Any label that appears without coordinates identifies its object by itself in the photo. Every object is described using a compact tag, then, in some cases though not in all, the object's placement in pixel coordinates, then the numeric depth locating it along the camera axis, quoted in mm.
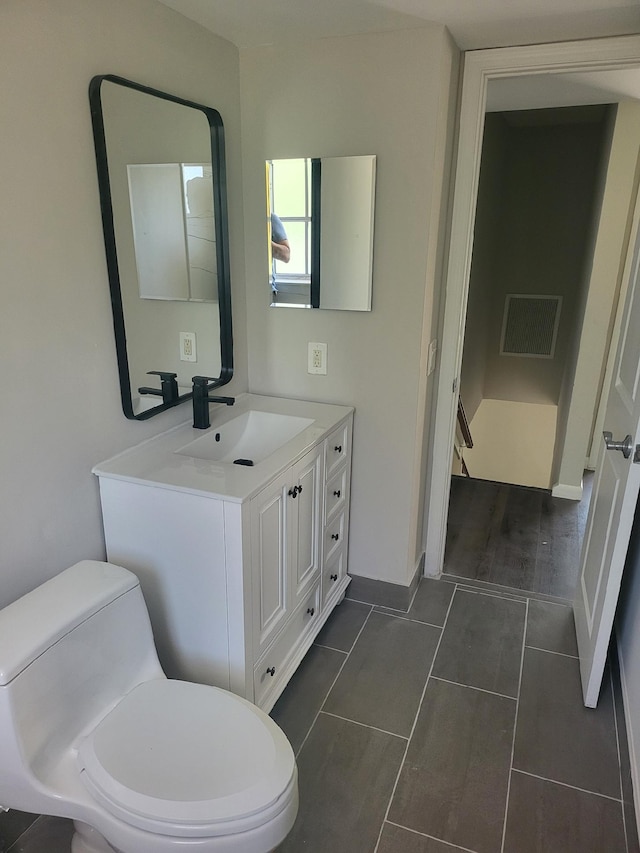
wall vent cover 5220
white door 1668
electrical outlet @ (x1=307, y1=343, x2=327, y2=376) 2205
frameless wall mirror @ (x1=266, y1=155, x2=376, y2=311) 1978
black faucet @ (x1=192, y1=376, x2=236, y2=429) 1909
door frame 1868
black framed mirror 1535
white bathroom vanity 1500
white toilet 1101
